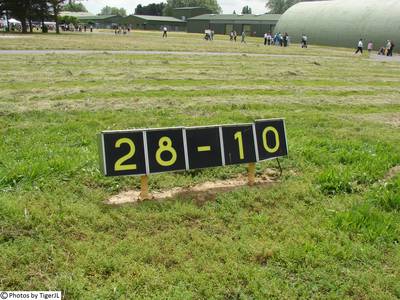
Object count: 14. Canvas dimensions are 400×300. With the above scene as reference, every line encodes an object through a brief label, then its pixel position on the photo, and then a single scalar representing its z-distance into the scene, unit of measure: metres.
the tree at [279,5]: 148.75
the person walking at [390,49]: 40.34
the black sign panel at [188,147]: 4.79
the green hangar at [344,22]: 47.72
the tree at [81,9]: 177.59
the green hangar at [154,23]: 121.44
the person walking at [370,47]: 43.95
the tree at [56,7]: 53.75
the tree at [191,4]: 151.81
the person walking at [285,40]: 48.62
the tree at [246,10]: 161.38
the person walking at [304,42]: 47.80
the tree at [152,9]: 163.88
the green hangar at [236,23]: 89.06
